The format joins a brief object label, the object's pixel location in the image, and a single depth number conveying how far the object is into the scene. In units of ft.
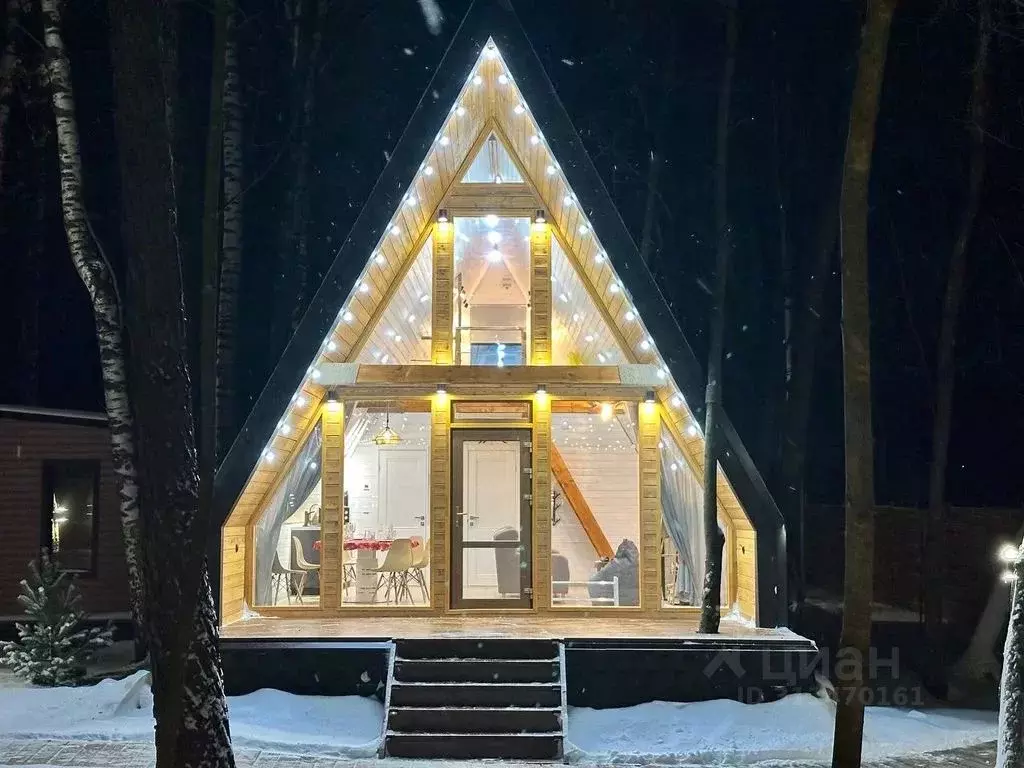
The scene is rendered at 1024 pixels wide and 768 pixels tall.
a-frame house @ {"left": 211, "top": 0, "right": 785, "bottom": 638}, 30.09
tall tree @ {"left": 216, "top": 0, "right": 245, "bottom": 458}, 33.24
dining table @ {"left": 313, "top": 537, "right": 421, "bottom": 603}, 31.48
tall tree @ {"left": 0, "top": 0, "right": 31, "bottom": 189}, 39.75
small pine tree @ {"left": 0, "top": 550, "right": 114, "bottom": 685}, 26.81
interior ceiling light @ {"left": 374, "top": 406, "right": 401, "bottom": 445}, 32.07
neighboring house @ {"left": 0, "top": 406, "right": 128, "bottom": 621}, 35.55
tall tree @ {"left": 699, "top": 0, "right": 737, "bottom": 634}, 26.78
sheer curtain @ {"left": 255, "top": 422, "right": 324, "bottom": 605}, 30.42
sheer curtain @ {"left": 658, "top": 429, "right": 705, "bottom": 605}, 30.76
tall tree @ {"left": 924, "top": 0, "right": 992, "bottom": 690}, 35.14
